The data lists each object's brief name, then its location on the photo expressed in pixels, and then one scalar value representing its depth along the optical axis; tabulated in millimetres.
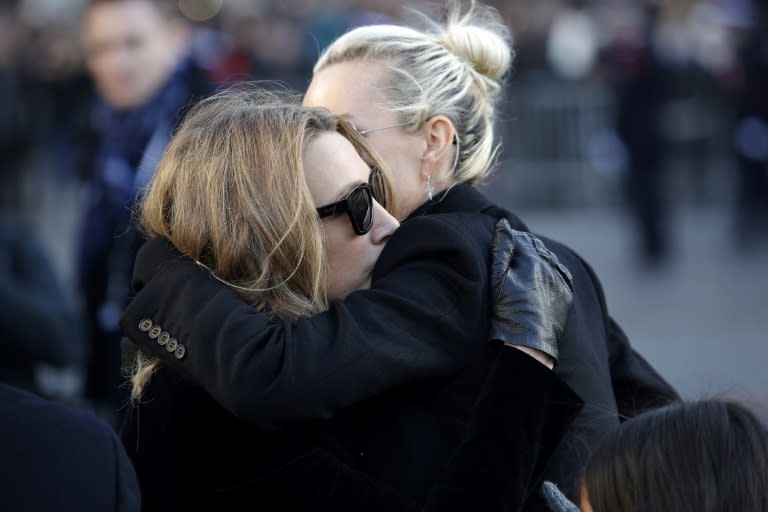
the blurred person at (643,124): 21187
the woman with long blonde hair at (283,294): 4078
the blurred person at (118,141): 9352
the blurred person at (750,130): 22141
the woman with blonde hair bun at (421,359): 4016
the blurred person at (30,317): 8523
